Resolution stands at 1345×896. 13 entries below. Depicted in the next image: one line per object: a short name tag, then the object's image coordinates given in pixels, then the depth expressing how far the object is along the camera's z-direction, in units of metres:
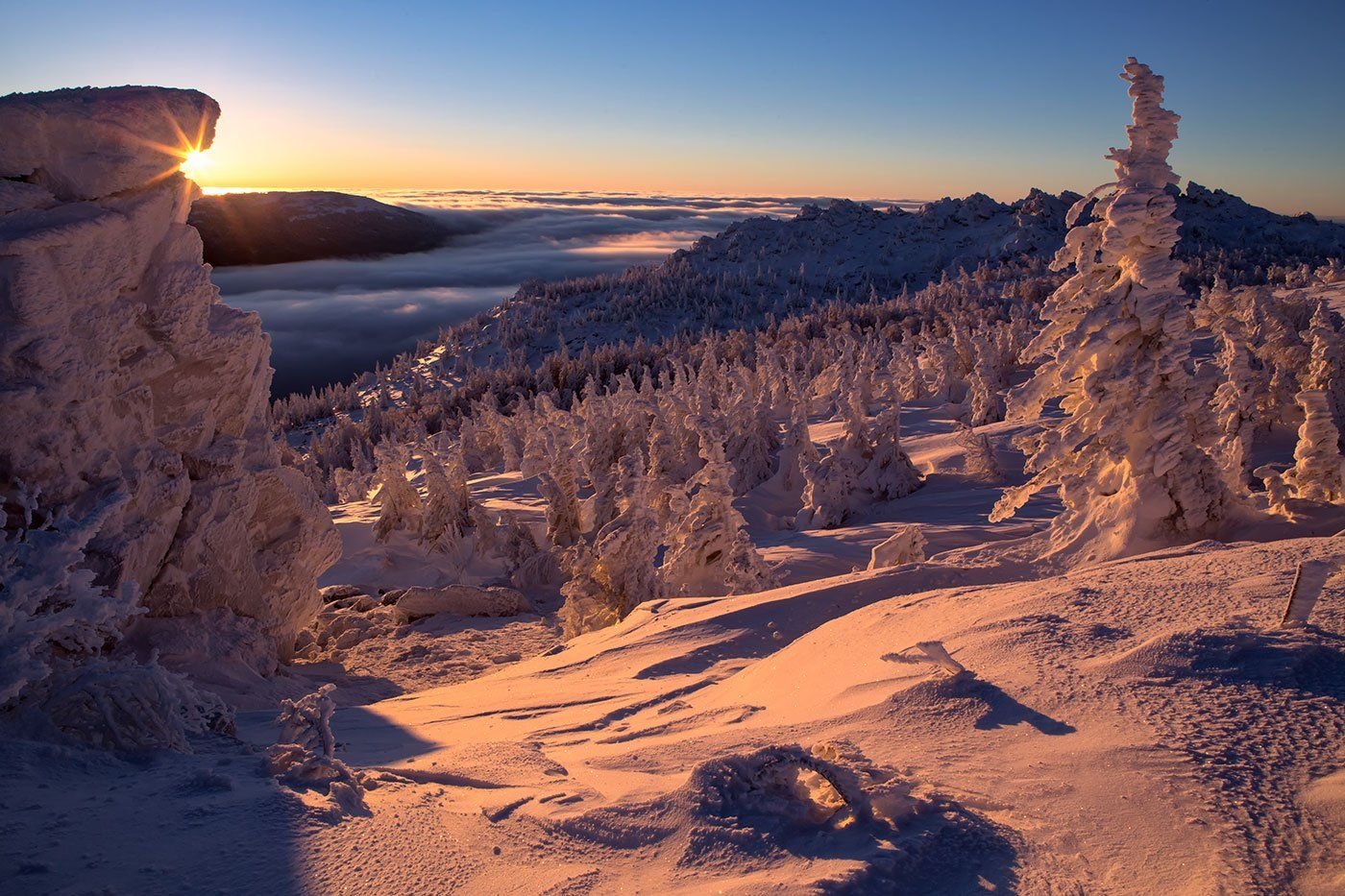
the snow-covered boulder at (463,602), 12.67
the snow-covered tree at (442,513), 17.81
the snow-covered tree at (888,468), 17.22
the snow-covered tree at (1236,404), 12.60
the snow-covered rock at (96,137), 7.41
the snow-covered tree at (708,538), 10.69
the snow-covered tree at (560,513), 17.38
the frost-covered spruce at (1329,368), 14.01
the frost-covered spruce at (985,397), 23.50
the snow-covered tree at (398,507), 18.50
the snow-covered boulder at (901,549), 9.52
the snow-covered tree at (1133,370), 7.91
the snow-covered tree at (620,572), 11.25
